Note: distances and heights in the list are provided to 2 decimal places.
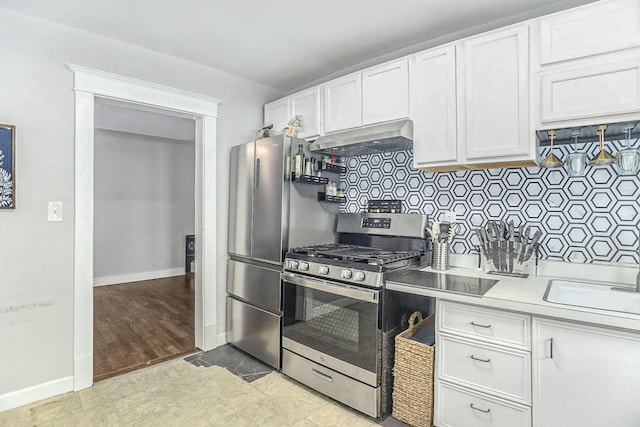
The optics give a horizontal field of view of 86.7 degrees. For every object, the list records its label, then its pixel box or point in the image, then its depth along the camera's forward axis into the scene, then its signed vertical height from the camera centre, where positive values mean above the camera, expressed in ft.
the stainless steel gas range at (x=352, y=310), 6.55 -2.04
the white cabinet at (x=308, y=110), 9.35 +2.99
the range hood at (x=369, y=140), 7.47 +1.79
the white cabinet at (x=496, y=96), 6.11 +2.26
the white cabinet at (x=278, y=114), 10.23 +3.16
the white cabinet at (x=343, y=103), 8.48 +2.91
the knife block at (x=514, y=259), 6.79 -0.88
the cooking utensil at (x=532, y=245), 6.70 -0.58
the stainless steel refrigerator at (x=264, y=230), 8.67 -0.40
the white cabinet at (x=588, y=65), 5.23 +2.48
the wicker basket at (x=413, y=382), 6.17 -3.12
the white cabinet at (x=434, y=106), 6.93 +2.31
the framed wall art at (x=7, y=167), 6.86 +0.96
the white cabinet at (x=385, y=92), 7.64 +2.89
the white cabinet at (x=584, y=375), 4.47 -2.22
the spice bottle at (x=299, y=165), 8.64 +1.28
